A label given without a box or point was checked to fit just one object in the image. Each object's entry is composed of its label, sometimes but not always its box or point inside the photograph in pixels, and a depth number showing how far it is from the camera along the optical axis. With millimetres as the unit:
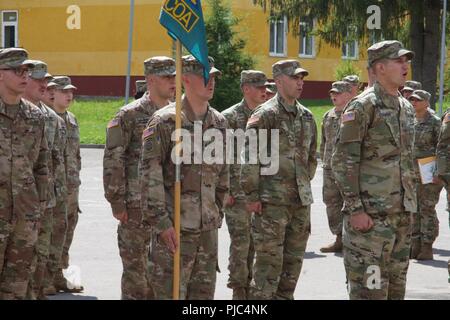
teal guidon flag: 10685
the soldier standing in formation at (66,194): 14418
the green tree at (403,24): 41529
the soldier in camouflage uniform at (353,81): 19722
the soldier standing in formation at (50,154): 12456
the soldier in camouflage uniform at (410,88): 20476
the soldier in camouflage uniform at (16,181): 11021
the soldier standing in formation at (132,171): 12849
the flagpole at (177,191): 10248
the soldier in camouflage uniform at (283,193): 12557
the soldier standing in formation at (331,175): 19363
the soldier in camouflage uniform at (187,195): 10505
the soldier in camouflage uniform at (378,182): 11195
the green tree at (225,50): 48031
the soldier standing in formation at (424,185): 18645
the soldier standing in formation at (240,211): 14306
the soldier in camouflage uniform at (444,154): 14060
